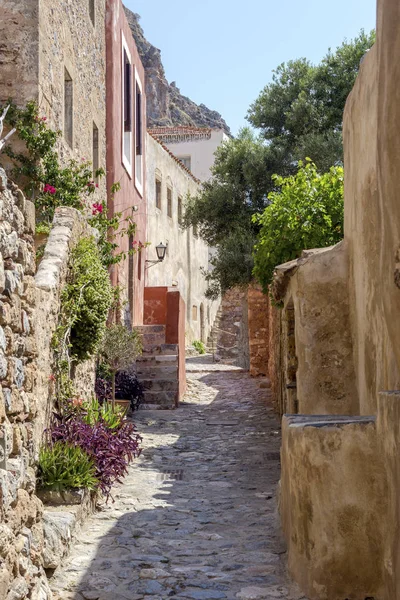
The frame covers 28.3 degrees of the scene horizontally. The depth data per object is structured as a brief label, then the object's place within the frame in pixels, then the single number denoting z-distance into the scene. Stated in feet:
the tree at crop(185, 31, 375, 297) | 60.34
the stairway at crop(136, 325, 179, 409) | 46.96
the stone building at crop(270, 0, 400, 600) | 13.35
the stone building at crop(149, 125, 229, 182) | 118.21
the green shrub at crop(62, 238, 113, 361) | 27.48
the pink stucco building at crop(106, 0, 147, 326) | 50.47
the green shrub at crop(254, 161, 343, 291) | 34.88
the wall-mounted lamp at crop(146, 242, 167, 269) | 61.58
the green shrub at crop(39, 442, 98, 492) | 20.80
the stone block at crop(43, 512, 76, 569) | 17.63
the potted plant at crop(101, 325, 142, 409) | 37.73
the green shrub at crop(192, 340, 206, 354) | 90.79
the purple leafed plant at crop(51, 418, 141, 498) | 23.18
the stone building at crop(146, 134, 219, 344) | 77.92
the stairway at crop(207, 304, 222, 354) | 99.96
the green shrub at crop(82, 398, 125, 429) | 25.81
